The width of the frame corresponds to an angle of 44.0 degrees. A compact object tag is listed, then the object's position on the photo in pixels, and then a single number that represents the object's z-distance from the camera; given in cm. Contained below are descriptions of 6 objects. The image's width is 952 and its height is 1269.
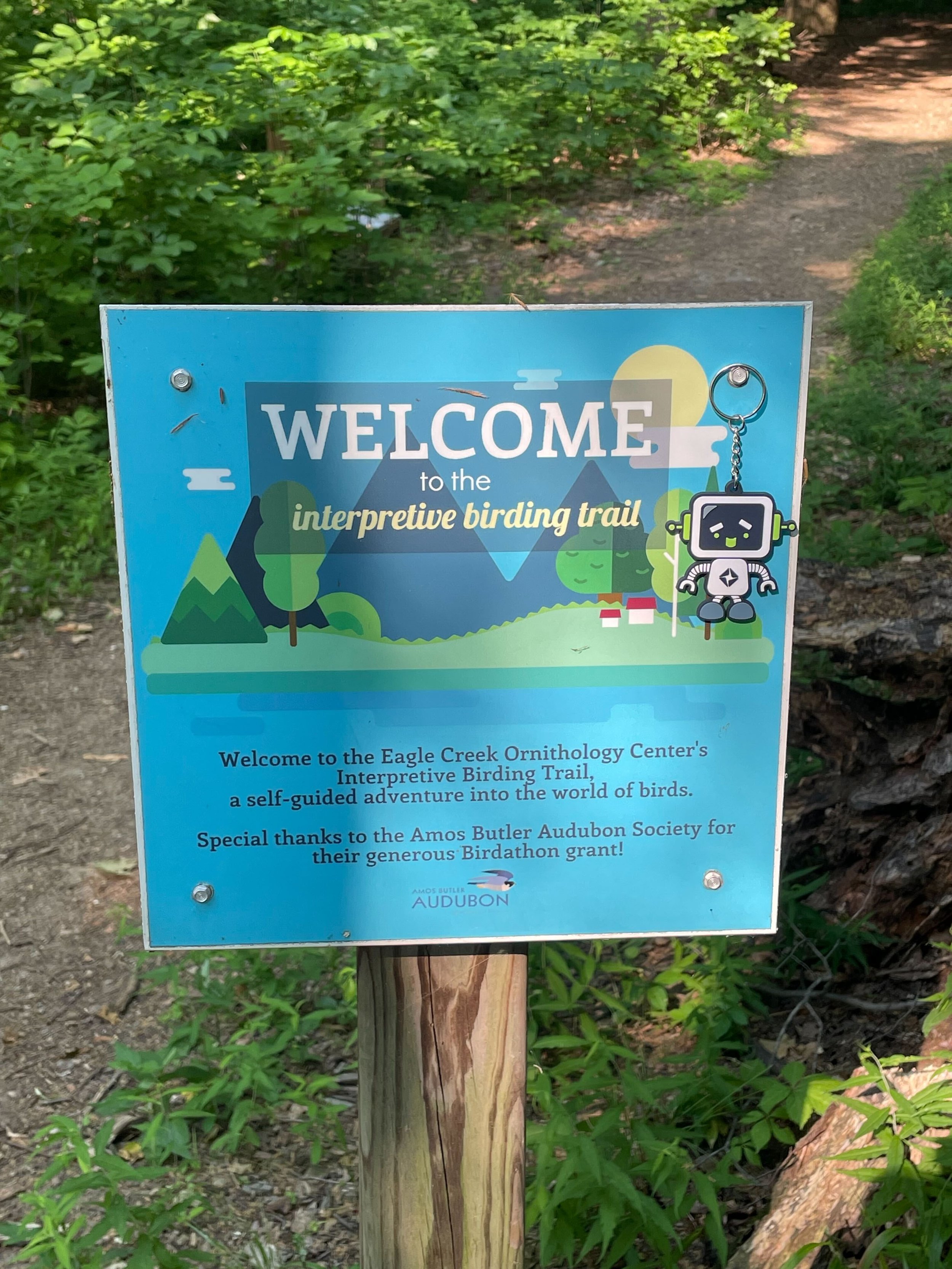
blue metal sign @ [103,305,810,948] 134
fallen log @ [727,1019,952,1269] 182
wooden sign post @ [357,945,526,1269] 157
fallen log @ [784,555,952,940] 273
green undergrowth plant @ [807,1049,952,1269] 167
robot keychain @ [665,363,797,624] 137
